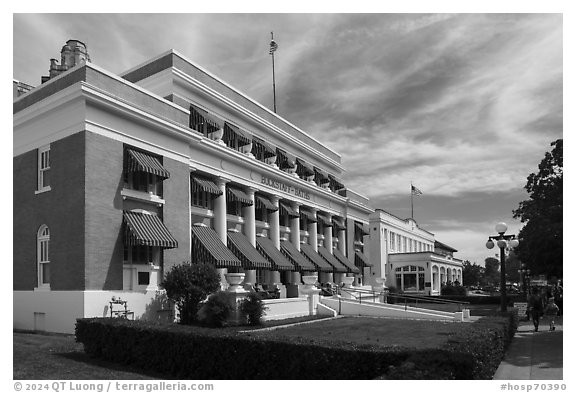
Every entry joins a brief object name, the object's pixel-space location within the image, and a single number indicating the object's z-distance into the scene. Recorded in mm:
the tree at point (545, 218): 19078
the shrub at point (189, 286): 21734
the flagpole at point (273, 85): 43338
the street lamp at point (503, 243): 22000
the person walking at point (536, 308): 24250
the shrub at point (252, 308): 23062
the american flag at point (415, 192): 60000
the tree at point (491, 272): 131500
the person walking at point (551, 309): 28203
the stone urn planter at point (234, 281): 23250
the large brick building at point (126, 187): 20188
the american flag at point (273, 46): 39375
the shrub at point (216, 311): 21516
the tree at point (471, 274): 104938
